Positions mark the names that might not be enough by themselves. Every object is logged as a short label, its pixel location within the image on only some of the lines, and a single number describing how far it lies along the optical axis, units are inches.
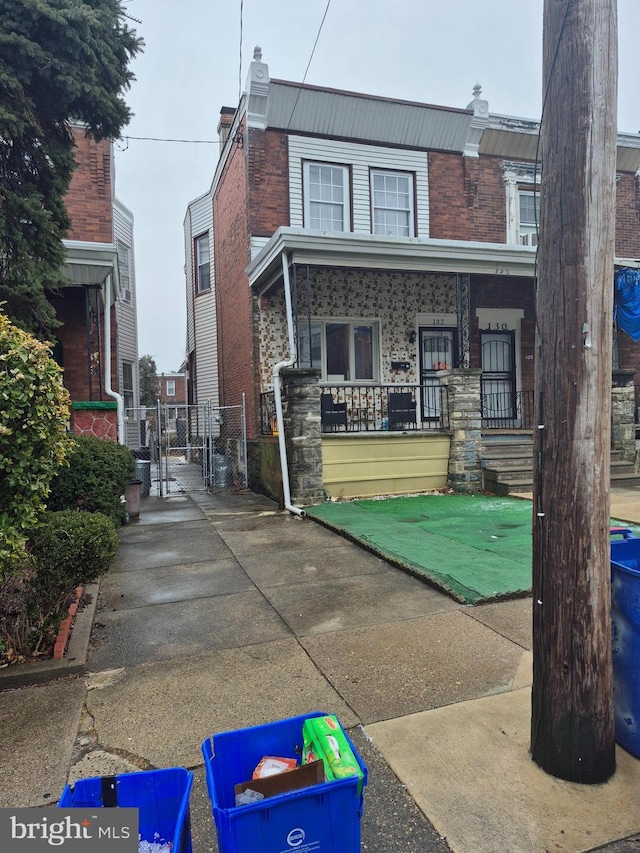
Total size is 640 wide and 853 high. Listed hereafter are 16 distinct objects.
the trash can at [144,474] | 446.6
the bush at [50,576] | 144.2
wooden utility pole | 89.8
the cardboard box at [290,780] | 67.7
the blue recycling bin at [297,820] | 61.6
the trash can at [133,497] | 346.3
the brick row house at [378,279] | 386.3
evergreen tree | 245.0
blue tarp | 455.5
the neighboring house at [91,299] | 358.3
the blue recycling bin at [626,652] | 95.2
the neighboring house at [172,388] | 2206.0
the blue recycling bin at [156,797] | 65.7
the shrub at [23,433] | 128.0
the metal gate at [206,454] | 479.8
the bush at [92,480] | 253.4
